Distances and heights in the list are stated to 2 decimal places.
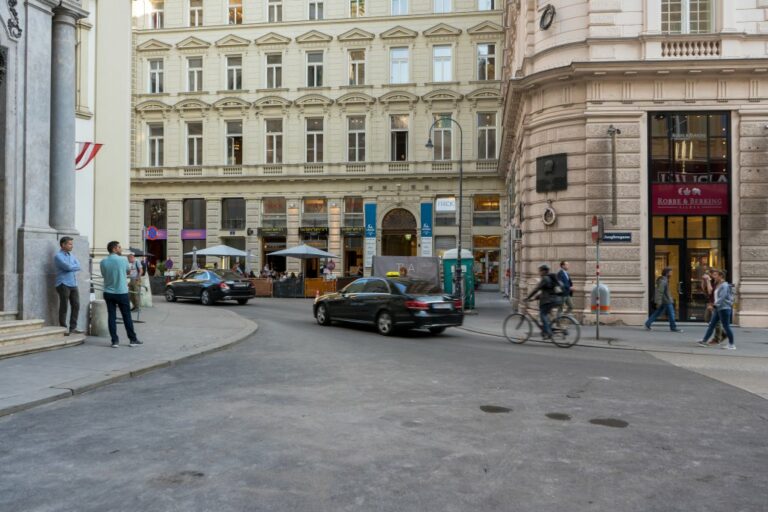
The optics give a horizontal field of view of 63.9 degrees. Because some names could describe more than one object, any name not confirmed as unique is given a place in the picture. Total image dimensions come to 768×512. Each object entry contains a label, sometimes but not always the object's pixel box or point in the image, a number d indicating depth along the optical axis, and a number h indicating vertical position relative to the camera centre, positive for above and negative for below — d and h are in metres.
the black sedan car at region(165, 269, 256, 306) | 25.64 -1.46
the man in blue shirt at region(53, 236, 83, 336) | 11.36 -0.54
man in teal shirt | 11.27 -0.70
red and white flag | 17.50 +2.88
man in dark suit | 13.99 -0.75
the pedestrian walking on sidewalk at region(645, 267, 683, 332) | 16.14 -1.17
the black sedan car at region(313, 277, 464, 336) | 14.75 -1.27
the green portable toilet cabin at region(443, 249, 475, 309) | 23.70 -0.72
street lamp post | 22.84 -1.03
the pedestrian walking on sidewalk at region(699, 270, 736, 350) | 13.19 -1.11
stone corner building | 17.48 +3.14
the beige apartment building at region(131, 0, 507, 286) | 39.53 +8.48
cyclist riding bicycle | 13.63 -0.96
